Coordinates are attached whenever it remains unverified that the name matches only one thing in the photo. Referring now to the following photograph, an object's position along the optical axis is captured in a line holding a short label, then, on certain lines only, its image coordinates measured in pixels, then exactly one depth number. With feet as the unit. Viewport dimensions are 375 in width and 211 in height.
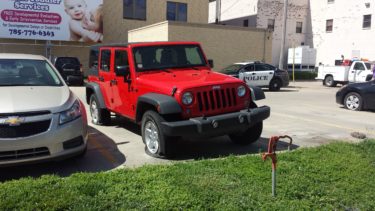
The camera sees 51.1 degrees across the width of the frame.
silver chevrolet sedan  16.10
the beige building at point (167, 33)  81.20
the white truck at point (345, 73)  76.94
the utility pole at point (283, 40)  87.53
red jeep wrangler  19.40
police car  63.46
